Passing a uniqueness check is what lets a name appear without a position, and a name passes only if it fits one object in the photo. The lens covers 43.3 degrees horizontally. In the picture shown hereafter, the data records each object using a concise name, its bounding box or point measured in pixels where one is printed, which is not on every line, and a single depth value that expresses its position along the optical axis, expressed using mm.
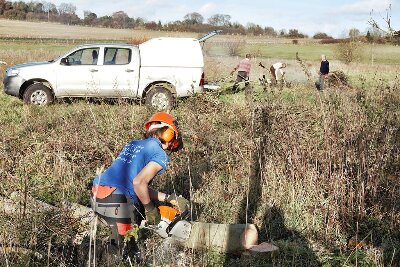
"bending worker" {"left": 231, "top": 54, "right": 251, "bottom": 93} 17750
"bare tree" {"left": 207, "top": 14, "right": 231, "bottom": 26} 98812
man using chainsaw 4047
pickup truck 12633
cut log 4555
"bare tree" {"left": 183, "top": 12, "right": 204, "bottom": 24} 92750
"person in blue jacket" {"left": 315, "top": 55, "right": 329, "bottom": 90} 18497
